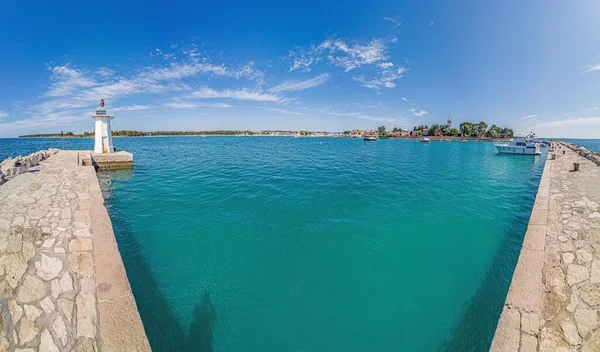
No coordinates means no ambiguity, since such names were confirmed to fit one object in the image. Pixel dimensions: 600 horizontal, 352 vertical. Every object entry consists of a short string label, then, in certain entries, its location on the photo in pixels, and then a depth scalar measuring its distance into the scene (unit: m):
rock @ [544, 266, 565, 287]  5.45
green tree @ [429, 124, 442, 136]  140.70
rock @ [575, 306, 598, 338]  4.32
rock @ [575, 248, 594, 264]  5.90
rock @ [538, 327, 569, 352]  4.09
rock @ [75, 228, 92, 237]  6.43
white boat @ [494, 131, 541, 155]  39.25
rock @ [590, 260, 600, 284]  5.24
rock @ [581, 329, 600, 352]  4.04
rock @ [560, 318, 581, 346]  4.20
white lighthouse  23.79
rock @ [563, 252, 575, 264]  6.07
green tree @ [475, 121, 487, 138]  124.56
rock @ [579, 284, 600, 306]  4.79
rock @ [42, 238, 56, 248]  5.60
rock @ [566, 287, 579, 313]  4.76
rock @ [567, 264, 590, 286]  5.38
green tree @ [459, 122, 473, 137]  127.21
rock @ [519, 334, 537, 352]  4.06
